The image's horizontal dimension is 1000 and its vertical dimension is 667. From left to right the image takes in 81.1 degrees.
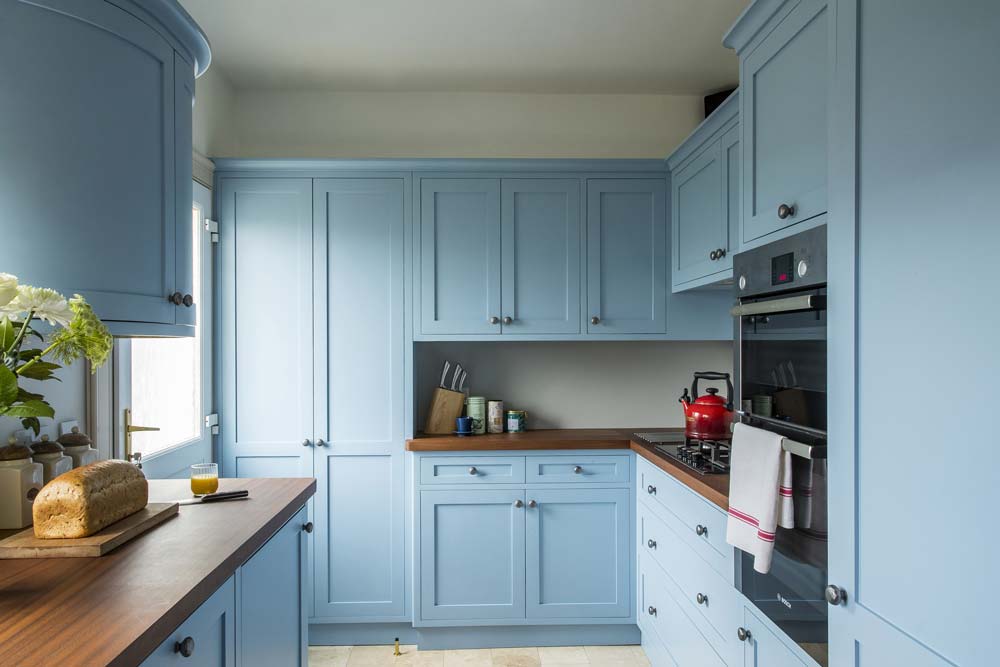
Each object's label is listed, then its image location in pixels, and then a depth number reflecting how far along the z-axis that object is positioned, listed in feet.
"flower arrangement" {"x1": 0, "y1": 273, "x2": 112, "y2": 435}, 3.23
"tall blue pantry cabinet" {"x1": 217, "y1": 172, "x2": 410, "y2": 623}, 9.16
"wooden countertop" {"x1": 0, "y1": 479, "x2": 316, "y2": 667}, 2.72
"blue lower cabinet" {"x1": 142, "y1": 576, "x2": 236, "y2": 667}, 3.20
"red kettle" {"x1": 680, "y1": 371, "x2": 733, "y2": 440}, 7.50
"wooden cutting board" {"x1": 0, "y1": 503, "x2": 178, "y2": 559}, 3.75
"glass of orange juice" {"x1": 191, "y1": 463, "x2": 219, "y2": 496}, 5.43
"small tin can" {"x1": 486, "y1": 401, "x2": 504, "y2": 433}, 9.90
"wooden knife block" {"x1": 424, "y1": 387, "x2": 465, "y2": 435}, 9.75
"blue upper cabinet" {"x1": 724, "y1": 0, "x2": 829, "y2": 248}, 4.27
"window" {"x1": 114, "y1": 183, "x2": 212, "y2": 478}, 6.97
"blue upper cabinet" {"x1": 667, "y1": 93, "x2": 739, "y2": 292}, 7.20
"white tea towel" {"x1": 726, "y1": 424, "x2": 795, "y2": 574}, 4.40
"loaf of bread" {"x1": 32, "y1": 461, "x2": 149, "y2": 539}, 3.87
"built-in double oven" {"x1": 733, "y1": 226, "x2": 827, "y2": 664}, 4.06
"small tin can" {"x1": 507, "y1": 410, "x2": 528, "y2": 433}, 9.96
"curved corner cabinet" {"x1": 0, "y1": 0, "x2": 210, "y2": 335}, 3.76
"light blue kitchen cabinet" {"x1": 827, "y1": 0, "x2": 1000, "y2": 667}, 2.71
